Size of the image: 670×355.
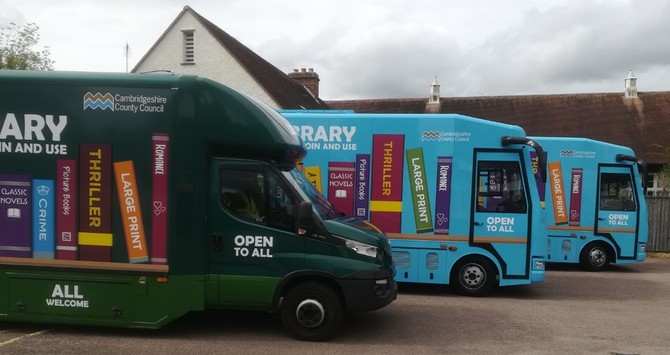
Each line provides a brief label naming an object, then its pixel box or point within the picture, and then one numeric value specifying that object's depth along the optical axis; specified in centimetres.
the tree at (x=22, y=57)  2016
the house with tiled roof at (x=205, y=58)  2117
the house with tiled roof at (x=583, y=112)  2539
